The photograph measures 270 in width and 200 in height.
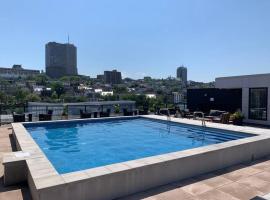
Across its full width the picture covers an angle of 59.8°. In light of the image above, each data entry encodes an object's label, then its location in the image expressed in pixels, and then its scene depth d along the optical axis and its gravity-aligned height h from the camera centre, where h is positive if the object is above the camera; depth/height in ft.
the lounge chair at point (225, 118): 34.27 -2.77
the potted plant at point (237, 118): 34.01 -2.75
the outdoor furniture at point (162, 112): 43.64 -2.49
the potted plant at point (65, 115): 38.53 -2.67
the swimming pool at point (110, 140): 20.35 -4.62
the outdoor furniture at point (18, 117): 32.83 -2.65
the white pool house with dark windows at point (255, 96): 37.14 +0.52
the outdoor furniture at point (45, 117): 34.28 -2.69
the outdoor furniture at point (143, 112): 42.42 -2.36
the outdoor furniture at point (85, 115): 38.33 -2.65
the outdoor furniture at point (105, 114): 39.23 -2.54
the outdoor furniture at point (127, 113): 41.06 -2.47
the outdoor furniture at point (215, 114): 38.24 -2.45
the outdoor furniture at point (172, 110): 43.85 -2.15
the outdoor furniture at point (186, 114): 40.88 -2.62
